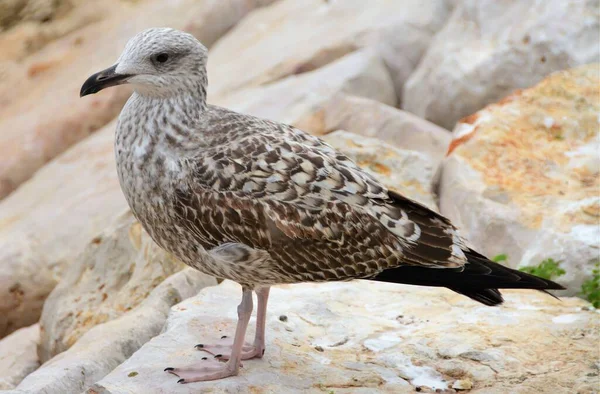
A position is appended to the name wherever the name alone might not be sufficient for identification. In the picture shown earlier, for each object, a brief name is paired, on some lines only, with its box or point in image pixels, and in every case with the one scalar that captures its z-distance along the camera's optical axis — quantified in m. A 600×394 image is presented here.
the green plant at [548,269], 11.91
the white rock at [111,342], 10.58
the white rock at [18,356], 14.25
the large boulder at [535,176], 12.45
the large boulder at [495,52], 16.75
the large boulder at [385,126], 16.47
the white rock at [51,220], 16.53
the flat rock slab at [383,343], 9.66
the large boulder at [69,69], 22.89
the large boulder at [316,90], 17.64
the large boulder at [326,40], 20.09
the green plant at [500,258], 12.55
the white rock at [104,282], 13.35
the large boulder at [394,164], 14.10
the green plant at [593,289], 11.82
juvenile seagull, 9.22
